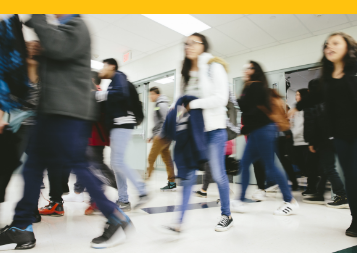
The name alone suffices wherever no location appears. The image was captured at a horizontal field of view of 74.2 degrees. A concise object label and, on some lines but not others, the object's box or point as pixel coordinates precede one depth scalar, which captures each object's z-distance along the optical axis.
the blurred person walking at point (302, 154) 2.87
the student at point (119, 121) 1.80
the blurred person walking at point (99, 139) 1.94
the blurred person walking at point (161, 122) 3.27
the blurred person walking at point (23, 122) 1.28
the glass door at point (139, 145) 5.97
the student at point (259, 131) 1.97
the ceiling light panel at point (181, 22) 4.04
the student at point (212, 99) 1.47
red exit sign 5.69
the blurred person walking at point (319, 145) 2.46
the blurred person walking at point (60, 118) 1.05
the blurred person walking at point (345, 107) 1.43
